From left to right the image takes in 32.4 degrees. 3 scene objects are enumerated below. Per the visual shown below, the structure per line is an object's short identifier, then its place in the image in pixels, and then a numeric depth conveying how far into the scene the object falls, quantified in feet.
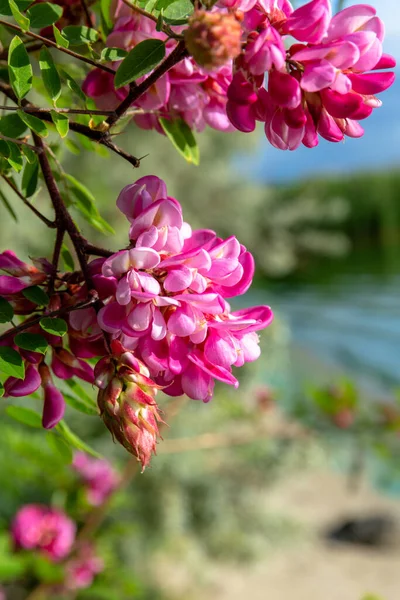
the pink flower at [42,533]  3.33
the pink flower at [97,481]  3.63
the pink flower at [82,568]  3.54
